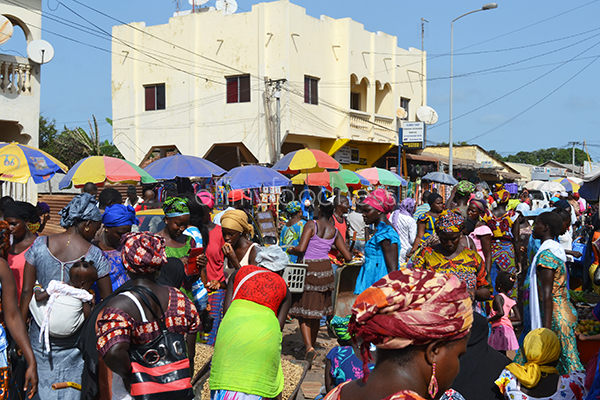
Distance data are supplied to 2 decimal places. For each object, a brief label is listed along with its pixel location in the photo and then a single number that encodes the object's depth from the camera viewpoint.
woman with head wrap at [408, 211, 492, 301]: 4.80
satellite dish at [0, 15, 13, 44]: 12.82
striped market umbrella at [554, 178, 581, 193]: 20.33
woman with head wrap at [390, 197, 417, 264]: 8.75
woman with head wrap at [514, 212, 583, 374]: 4.65
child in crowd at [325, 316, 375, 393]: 3.29
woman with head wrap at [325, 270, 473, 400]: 1.81
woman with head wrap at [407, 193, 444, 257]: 7.77
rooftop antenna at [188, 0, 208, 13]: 25.36
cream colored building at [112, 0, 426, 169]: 22.81
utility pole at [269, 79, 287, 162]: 22.25
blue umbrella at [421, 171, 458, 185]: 15.44
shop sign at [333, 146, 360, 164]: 26.20
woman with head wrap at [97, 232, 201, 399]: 2.82
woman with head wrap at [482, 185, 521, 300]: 7.65
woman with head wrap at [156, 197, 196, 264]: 4.86
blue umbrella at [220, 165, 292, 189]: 12.52
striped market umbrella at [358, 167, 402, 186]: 16.59
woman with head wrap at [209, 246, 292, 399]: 3.24
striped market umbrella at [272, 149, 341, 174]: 11.80
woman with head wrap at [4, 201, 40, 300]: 4.60
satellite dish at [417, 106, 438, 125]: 29.97
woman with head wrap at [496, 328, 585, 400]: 3.24
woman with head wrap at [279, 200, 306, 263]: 7.70
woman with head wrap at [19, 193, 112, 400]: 3.78
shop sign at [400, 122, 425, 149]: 25.84
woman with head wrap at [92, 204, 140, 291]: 4.51
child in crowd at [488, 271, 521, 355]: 5.79
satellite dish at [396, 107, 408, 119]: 28.30
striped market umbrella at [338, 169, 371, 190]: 15.72
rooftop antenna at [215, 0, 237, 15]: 24.80
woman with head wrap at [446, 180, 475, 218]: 8.62
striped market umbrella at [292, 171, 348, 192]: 14.63
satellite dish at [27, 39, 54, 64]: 14.14
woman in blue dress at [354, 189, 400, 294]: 6.04
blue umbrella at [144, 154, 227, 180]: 10.16
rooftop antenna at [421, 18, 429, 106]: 31.08
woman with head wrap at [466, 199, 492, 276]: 6.96
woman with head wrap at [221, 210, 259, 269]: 5.14
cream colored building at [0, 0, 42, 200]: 14.01
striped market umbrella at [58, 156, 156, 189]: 8.41
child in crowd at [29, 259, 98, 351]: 3.69
